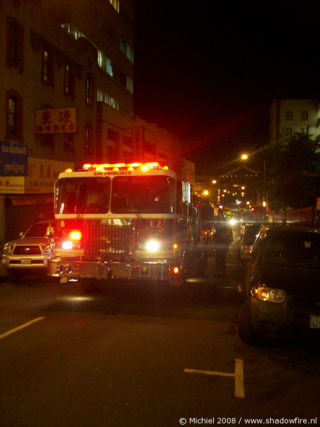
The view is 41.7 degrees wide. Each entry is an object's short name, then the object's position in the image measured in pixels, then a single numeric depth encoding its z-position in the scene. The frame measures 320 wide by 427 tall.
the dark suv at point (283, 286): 5.67
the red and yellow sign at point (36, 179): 17.19
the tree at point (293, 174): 30.95
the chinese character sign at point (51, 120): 19.16
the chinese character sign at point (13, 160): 16.72
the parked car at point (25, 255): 11.85
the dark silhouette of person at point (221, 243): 14.72
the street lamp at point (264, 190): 34.60
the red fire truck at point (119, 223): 8.48
